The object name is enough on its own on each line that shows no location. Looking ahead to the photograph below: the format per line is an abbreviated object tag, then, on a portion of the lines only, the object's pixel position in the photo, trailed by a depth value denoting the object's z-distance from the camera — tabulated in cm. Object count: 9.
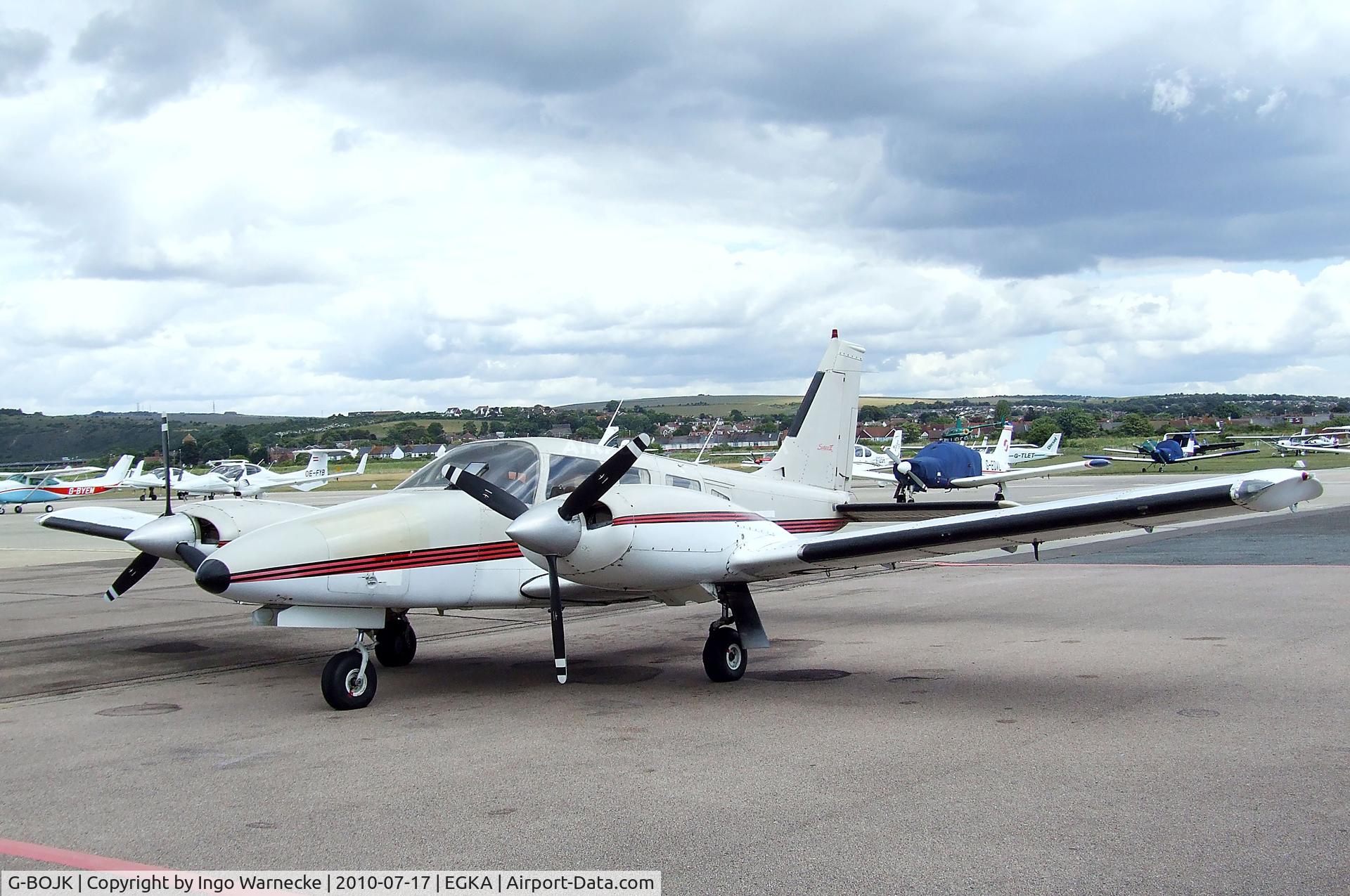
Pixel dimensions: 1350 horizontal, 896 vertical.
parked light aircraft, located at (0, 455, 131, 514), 5919
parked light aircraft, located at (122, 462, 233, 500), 5881
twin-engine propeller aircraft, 919
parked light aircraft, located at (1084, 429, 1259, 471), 6119
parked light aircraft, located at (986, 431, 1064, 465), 6412
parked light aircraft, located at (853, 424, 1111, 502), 3894
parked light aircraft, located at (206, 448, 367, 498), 5853
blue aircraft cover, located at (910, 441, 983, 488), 3928
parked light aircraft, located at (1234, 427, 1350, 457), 6704
